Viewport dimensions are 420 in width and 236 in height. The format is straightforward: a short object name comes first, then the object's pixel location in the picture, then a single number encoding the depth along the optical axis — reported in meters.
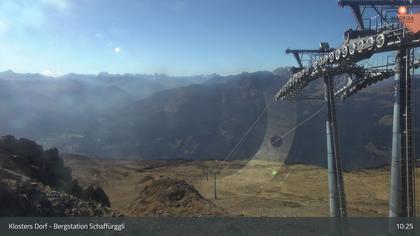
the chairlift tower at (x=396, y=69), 19.53
